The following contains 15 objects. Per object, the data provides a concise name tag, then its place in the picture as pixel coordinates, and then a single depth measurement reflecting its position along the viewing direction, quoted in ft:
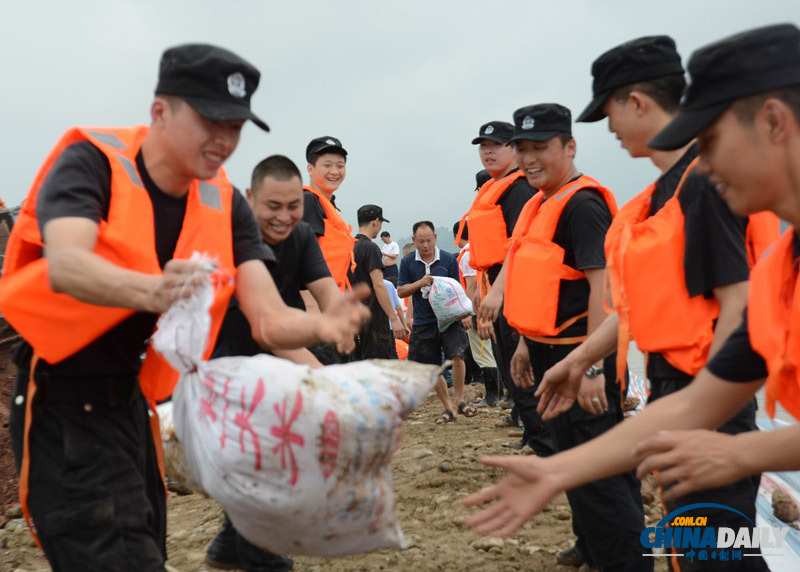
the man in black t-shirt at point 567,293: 10.41
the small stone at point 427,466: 19.06
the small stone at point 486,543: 13.66
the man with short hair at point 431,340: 26.63
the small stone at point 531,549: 13.66
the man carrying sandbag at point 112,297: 6.67
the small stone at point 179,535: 14.98
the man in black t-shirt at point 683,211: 7.75
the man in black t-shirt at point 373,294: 24.71
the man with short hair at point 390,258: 45.16
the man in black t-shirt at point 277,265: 12.07
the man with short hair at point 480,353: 29.81
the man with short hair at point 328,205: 17.89
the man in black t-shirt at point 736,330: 5.61
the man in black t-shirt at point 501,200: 16.84
